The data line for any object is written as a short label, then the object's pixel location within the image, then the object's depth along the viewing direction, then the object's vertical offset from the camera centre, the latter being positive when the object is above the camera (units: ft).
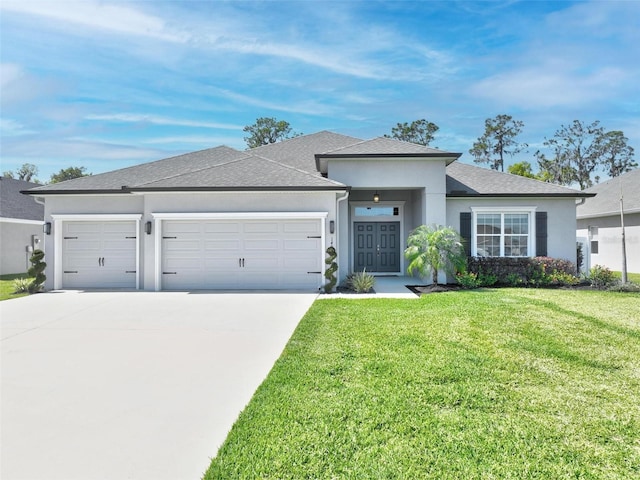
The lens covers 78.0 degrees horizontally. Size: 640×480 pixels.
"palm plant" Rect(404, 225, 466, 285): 40.63 -0.26
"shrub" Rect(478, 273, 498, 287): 43.06 -3.45
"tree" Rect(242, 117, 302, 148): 117.70 +35.28
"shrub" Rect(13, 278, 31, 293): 42.01 -3.87
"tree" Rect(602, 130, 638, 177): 139.13 +33.72
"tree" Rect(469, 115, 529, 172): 136.46 +37.41
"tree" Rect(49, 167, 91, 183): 144.56 +28.13
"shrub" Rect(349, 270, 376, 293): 39.27 -3.51
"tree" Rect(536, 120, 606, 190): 138.72 +33.56
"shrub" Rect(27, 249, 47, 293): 41.47 -2.27
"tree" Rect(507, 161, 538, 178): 101.19 +20.62
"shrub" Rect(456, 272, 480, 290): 41.40 -3.42
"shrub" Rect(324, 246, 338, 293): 39.70 -2.19
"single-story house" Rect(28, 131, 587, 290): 41.14 +3.45
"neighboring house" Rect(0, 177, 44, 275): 61.36 +3.41
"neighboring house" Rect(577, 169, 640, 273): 59.26 +4.15
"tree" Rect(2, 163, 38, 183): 170.71 +33.86
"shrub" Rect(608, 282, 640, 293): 39.63 -4.00
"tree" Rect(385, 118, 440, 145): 127.44 +38.29
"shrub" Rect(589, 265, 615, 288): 41.81 -3.19
